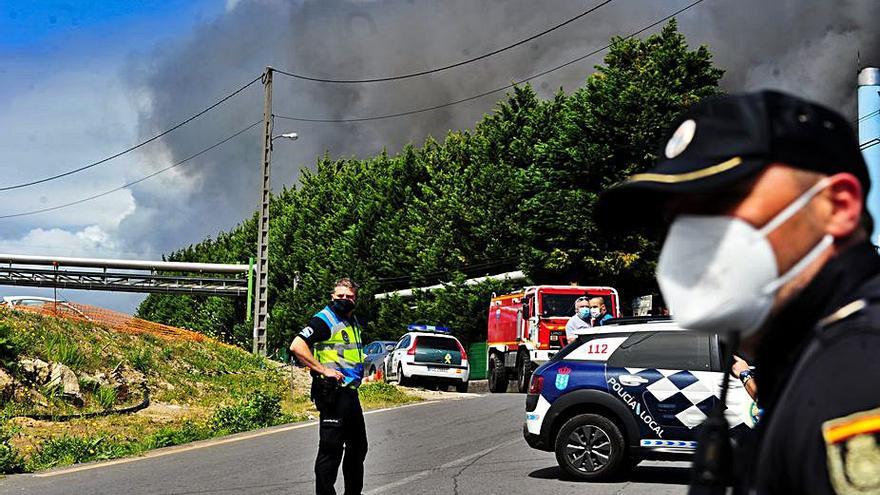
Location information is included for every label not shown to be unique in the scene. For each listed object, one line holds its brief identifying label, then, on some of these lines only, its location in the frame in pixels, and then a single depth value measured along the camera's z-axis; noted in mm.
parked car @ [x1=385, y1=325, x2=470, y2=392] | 30672
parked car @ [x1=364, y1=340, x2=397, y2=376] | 35253
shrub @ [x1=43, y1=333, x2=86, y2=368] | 20578
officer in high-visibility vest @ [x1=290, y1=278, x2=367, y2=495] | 8305
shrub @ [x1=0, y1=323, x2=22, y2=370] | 18703
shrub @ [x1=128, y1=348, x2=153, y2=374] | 22953
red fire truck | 27062
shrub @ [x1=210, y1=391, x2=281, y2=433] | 18203
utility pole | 32219
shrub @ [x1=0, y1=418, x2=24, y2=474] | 12571
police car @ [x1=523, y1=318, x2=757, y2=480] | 10617
